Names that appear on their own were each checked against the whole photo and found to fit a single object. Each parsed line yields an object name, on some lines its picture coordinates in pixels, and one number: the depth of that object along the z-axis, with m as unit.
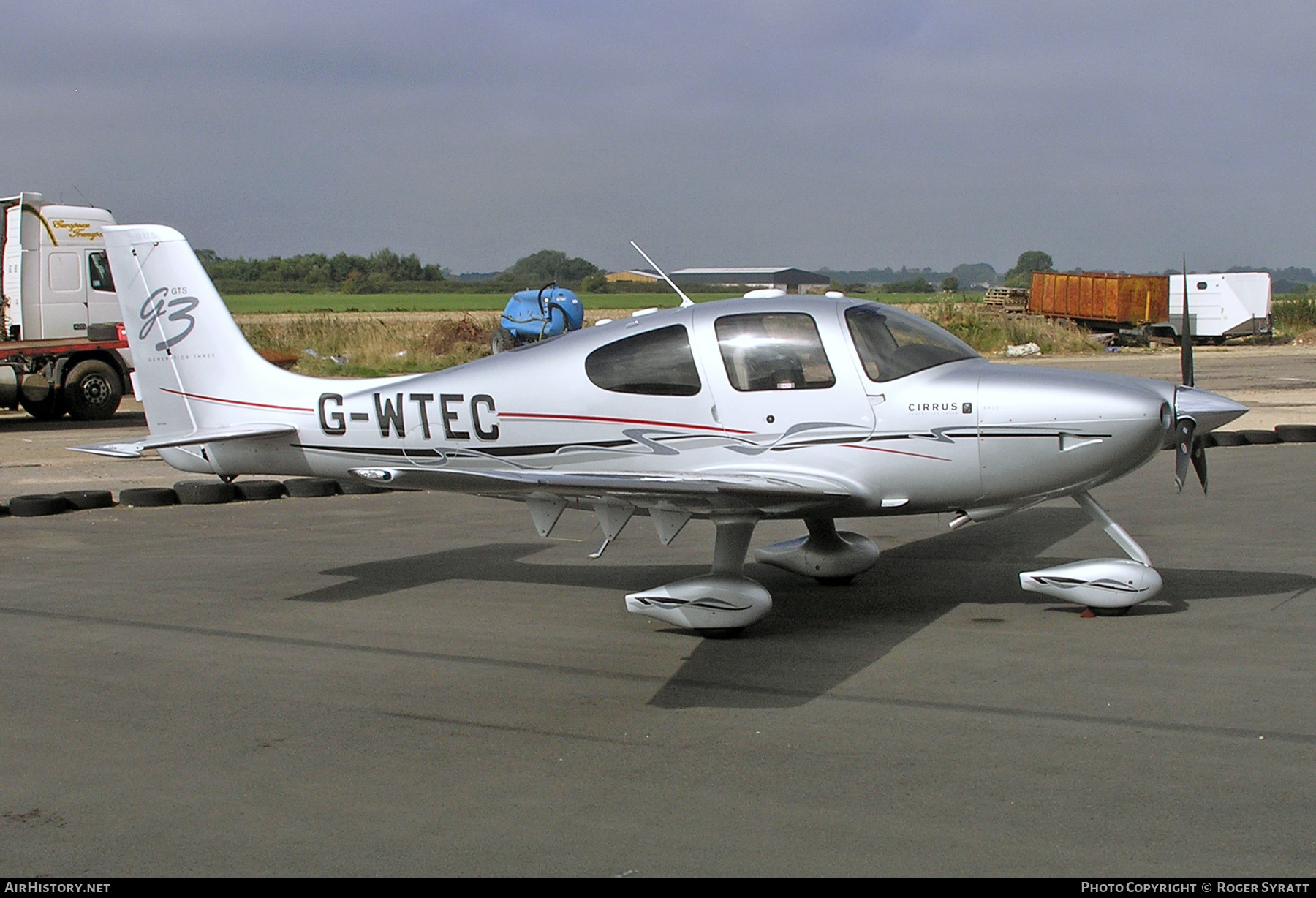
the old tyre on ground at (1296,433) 16.27
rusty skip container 47.47
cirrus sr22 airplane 7.31
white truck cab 21.97
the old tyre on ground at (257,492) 13.28
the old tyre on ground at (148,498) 12.81
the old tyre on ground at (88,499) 12.60
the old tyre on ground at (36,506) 12.11
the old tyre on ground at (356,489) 13.77
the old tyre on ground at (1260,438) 16.14
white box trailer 45.97
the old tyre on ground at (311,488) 13.58
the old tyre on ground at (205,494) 13.02
